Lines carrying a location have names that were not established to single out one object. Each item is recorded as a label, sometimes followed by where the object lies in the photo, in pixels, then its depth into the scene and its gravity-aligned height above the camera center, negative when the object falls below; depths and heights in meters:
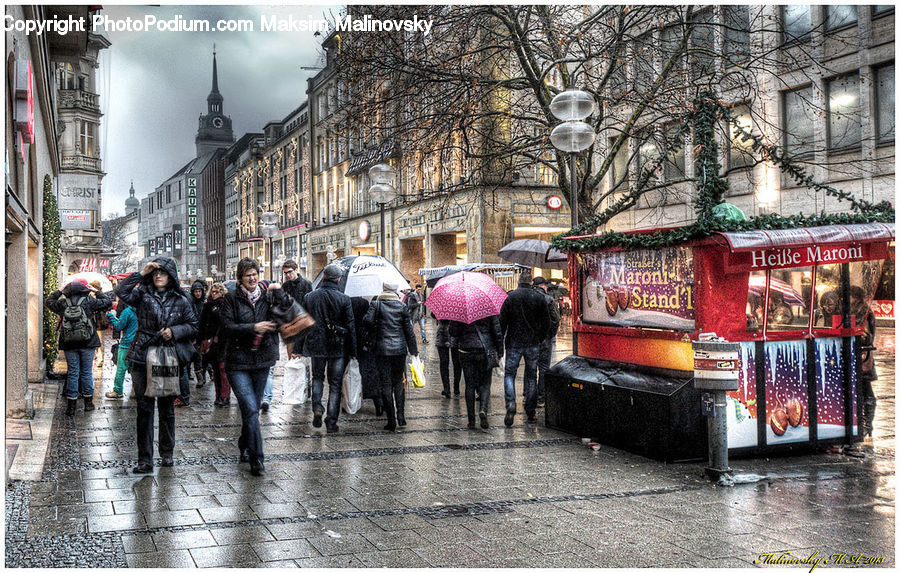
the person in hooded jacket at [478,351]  9.79 -0.71
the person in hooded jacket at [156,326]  7.29 -0.25
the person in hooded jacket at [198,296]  13.05 +0.02
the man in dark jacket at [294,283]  12.00 +0.18
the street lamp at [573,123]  11.52 +2.34
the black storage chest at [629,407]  7.76 -1.21
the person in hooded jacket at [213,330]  7.46 -0.31
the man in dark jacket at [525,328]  10.26 -0.47
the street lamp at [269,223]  34.29 +3.11
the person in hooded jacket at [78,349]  10.70 -0.65
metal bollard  6.99 -0.82
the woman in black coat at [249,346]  7.26 -0.44
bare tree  15.20 +4.16
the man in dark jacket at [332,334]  9.61 -0.46
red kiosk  7.82 -0.51
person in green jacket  11.61 -0.51
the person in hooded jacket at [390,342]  9.69 -0.57
